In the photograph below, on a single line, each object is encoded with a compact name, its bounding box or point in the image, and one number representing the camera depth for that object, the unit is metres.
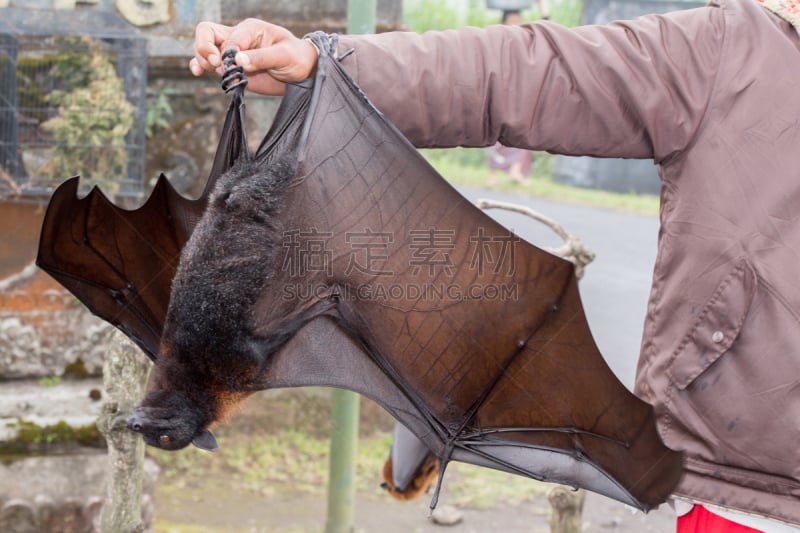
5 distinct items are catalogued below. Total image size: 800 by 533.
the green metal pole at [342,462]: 3.94
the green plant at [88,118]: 4.08
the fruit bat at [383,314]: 1.84
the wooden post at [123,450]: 2.79
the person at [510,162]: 12.56
